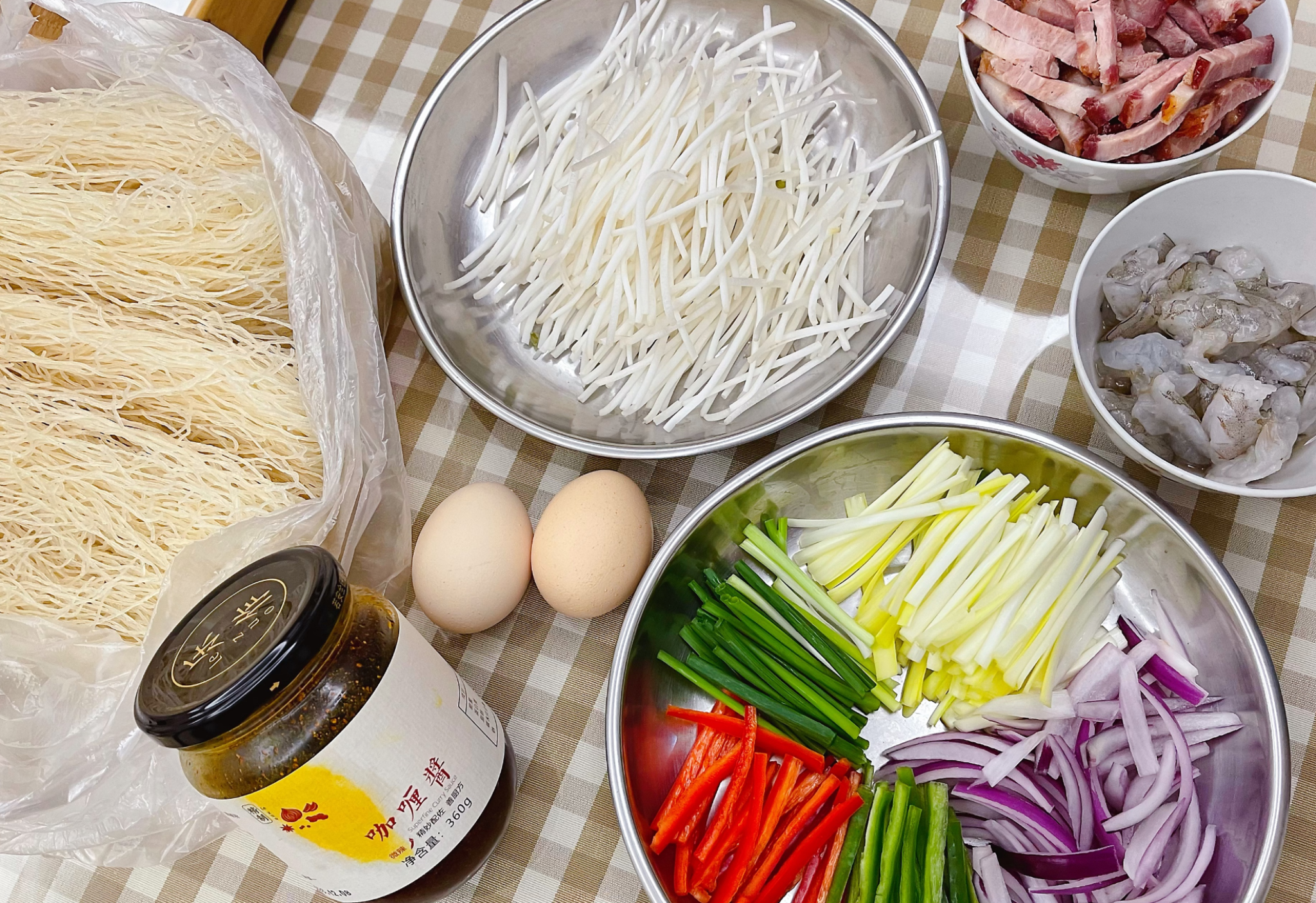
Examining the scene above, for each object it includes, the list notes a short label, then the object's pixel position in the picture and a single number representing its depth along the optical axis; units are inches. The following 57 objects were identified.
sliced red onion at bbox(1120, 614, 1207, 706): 24.0
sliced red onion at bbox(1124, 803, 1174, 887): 23.4
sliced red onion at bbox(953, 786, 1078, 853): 23.9
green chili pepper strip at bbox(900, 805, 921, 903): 23.2
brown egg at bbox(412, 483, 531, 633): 24.8
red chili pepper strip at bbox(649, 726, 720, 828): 24.5
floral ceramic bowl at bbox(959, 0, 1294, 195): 24.6
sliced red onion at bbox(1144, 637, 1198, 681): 24.2
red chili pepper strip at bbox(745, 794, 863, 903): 23.8
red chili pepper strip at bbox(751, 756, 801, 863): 23.9
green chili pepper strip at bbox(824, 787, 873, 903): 23.7
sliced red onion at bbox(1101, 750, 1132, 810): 24.1
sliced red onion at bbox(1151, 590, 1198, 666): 24.6
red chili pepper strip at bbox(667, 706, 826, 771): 24.3
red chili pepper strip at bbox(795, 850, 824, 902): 24.2
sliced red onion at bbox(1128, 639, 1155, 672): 24.2
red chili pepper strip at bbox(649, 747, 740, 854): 23.8
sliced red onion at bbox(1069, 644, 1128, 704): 24.3
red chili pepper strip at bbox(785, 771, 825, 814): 24.1
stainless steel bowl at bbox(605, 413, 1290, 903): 23.2
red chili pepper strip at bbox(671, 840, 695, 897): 23.7
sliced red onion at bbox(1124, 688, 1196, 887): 23.4
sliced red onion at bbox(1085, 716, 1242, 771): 23.8
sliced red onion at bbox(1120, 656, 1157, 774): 23.8
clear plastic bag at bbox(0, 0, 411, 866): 23.5
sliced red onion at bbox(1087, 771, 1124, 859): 23.9
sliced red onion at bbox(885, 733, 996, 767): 24.3
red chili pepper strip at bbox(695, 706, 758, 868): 23.9
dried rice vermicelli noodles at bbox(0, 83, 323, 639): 24.6
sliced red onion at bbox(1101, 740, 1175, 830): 23.6
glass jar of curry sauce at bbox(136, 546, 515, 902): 20.7
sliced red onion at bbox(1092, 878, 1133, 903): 23.5
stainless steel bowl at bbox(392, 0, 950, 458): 25.4
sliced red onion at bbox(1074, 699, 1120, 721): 24.2
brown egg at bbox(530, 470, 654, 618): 24.5
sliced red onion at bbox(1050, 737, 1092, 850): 24.0
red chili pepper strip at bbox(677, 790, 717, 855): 24.1
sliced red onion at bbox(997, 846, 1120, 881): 23.4
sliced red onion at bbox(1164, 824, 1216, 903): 23.2
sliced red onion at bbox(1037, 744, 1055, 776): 24.3
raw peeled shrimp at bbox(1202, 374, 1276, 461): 23.3
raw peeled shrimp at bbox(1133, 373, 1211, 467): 23.6
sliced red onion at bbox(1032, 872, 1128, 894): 23.5
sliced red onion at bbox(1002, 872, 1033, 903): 23.9
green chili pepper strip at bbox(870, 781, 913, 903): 23.3
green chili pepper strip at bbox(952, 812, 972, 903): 23.4
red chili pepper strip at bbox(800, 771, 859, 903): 24.1
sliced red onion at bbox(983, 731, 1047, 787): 23.9
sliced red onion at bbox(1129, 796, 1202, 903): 23.3
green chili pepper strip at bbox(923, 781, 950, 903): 23.3
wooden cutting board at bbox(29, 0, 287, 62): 27.3
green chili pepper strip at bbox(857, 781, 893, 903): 23.5
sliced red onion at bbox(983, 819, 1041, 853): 24.0
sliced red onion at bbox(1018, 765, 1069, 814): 24.2
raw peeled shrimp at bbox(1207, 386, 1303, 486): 23.4
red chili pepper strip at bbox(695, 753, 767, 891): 23.7
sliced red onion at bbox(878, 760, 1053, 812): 24.1
